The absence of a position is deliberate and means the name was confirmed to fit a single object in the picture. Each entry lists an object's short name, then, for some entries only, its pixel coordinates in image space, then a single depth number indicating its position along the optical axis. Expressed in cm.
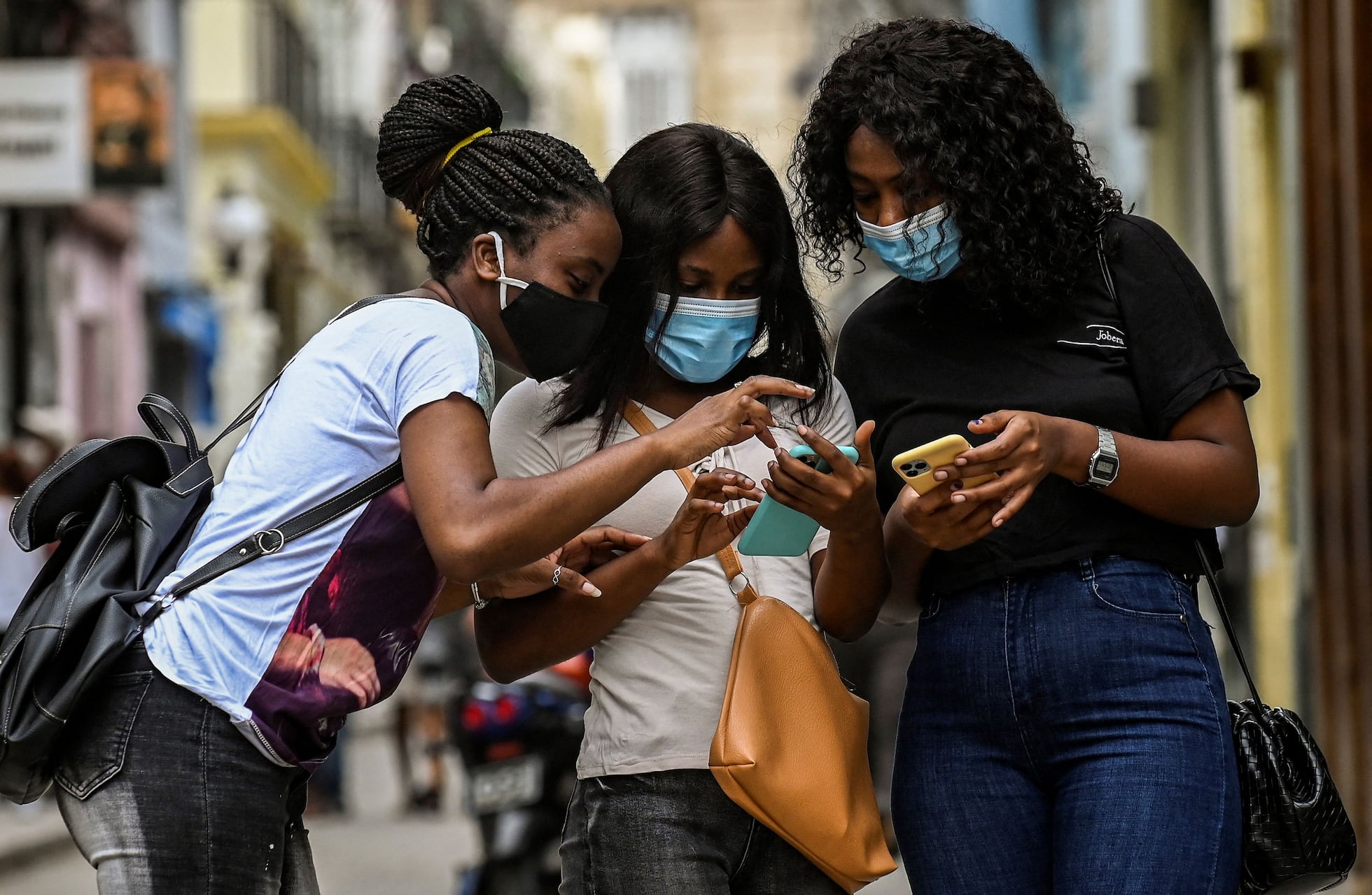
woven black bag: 555
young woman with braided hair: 515
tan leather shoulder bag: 569
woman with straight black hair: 581
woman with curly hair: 550
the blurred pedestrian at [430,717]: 2534
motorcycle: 1371
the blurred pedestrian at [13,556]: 2144
